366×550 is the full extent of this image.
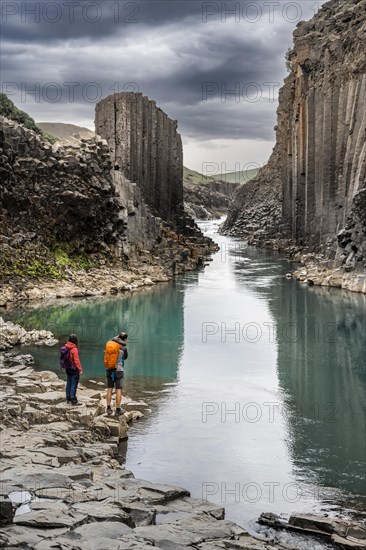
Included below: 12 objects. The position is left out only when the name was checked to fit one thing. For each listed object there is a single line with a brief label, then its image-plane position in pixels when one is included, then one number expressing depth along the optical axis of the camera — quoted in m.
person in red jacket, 19.42
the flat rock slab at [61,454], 15.06
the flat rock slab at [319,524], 12.94
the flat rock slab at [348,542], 12.14
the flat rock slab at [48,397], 19.59
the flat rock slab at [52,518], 10.14
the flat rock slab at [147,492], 13.23
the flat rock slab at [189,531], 10.55
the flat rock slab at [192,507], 12.96
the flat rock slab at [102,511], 11.02
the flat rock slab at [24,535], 9.16
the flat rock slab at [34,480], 12.38
